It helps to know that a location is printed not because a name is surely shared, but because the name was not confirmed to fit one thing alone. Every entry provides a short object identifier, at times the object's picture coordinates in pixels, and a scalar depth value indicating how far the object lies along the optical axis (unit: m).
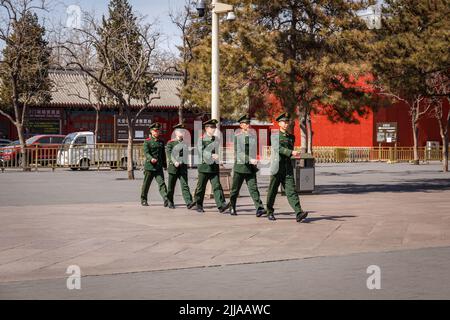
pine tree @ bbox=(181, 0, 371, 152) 20.12
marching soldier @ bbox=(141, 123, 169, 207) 15.61
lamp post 17.30
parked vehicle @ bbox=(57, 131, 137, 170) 33.78
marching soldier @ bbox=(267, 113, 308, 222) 12.34
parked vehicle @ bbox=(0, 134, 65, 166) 33.84
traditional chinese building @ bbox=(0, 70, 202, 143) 47.88
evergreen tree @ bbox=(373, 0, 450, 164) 20.78
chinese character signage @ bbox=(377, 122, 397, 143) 48.91
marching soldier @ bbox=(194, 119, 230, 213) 14.21
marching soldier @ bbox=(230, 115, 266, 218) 13.24
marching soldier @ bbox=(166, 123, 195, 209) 14.94
